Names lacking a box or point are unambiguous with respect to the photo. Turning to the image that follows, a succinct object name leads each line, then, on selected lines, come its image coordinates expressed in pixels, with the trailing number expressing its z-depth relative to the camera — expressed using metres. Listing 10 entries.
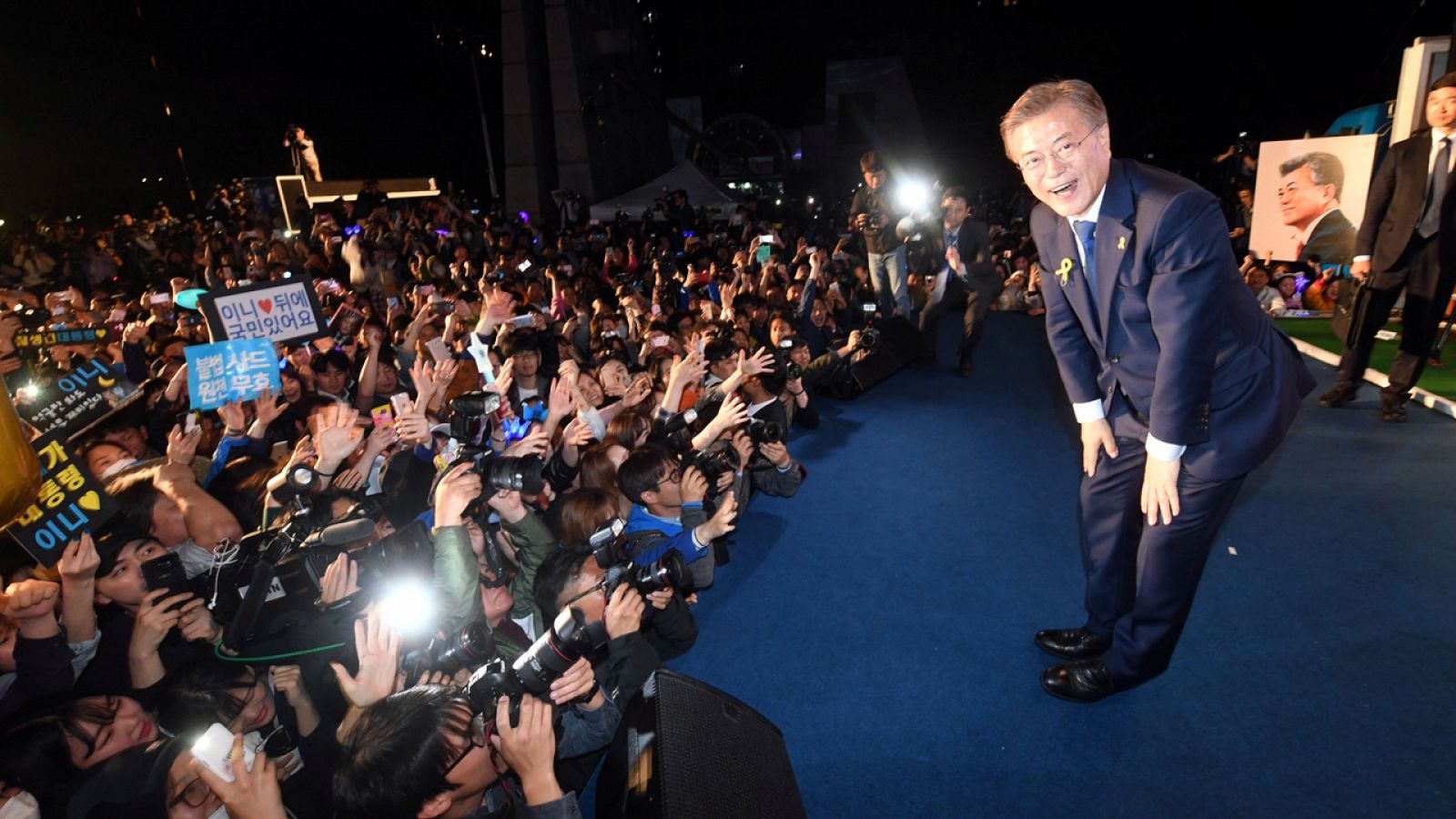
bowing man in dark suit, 1.76
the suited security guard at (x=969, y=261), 6.14
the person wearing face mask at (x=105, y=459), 3.35
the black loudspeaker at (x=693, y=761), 1.40
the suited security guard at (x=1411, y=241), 3.71
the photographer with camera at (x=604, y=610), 2.01
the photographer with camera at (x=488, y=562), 2.25
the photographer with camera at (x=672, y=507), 2.71
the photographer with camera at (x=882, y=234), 6.87
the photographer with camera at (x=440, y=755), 1.49
